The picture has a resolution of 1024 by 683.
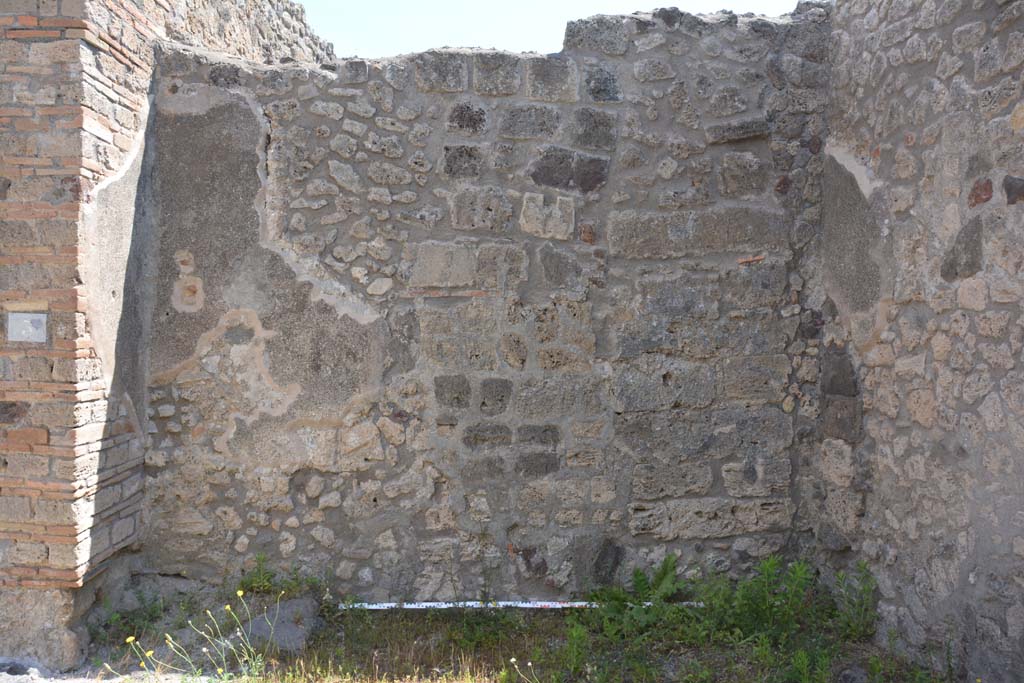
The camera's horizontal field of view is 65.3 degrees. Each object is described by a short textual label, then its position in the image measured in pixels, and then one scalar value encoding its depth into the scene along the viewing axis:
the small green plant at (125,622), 3.61
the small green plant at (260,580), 3.84
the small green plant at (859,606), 3.64
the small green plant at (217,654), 3.28
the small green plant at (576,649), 3.38
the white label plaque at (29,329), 3.43
